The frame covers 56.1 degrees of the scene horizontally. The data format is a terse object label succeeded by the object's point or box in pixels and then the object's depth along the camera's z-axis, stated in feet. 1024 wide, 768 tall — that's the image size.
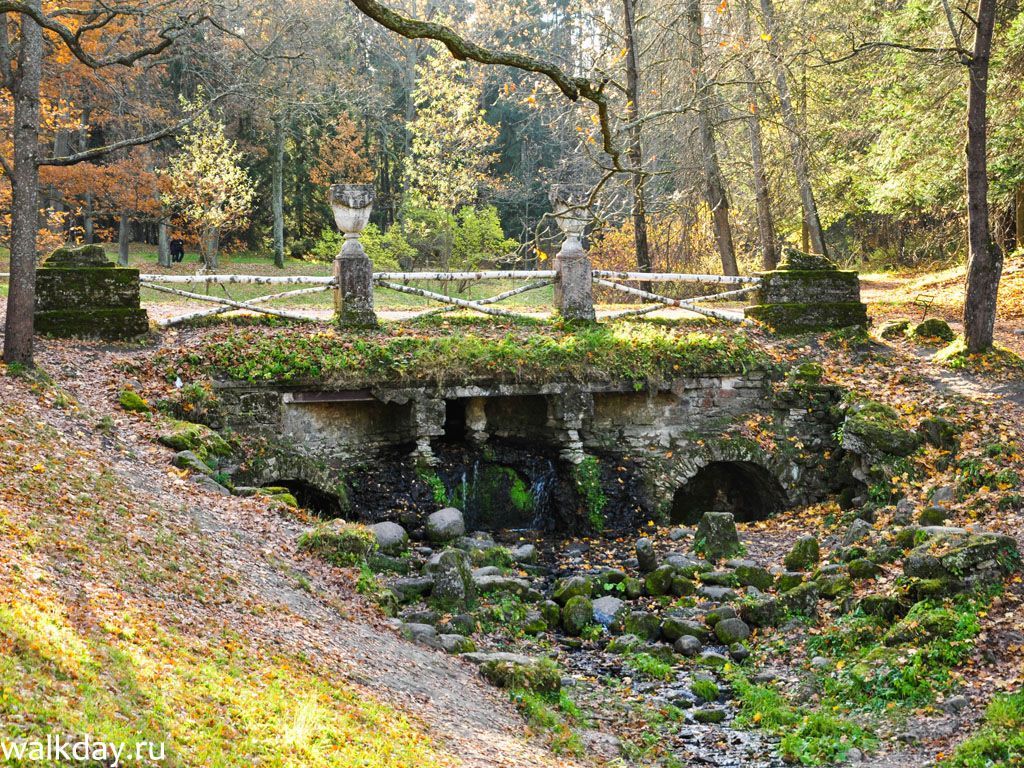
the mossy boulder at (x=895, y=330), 50.83
